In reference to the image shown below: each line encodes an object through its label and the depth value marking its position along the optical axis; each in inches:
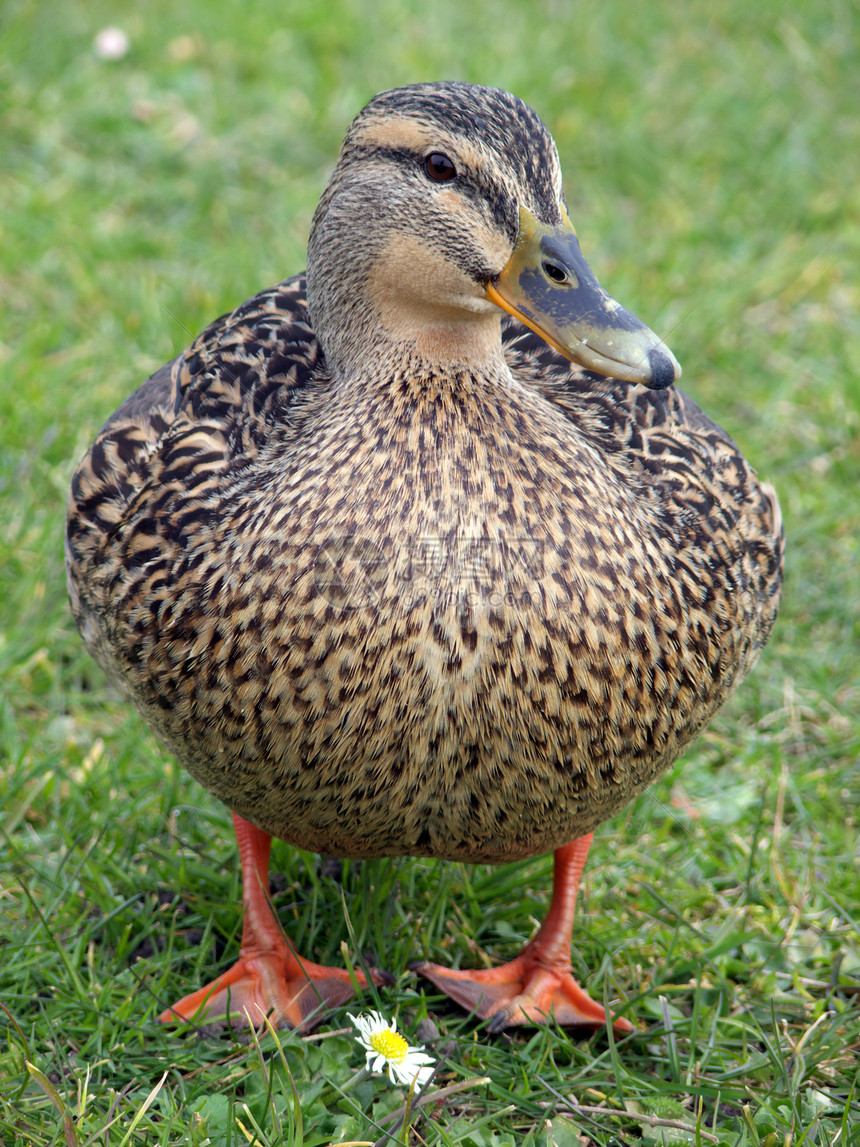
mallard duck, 170.1
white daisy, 182.5
